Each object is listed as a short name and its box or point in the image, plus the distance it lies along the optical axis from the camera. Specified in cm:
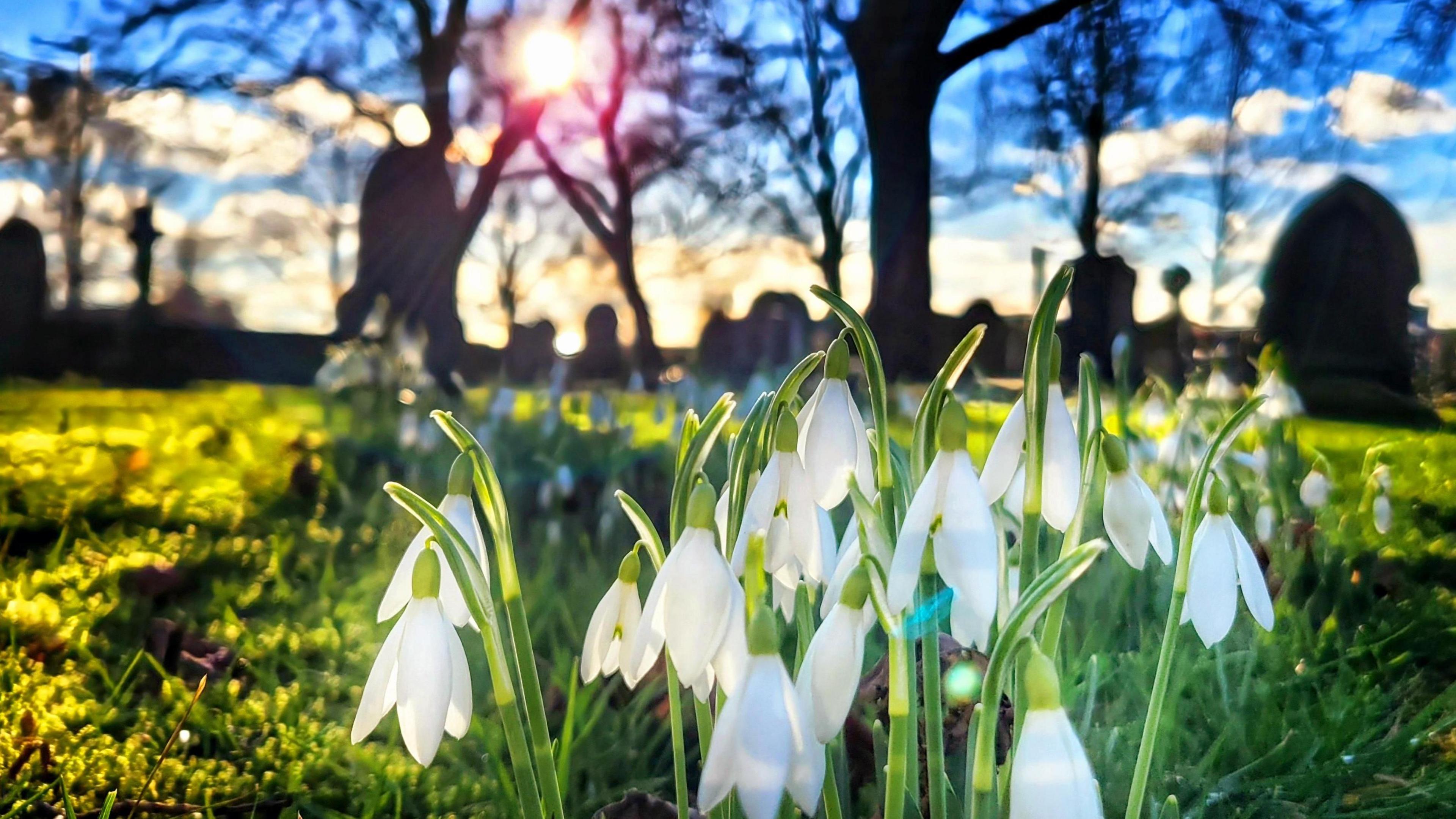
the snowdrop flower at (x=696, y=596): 13
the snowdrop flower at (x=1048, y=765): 11
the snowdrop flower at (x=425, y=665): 13
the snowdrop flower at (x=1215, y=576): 15
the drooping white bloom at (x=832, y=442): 15
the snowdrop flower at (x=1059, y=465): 15
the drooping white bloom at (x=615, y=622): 16
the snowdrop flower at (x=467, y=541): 15
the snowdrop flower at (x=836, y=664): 12
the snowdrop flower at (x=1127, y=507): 15
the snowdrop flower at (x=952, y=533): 13
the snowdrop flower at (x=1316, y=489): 40
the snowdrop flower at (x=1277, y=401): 42
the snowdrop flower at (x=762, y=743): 11
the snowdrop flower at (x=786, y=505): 15
